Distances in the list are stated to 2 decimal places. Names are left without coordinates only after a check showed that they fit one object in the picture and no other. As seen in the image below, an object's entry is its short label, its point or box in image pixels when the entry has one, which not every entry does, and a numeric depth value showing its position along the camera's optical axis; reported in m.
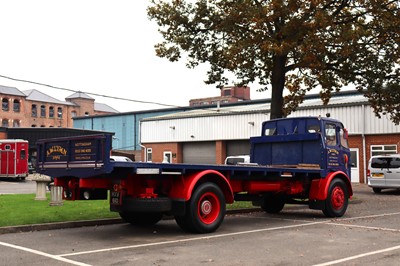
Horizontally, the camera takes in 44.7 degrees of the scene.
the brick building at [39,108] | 80.12
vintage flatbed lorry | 9.27
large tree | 16.75
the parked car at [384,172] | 22.25
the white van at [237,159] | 24.96
